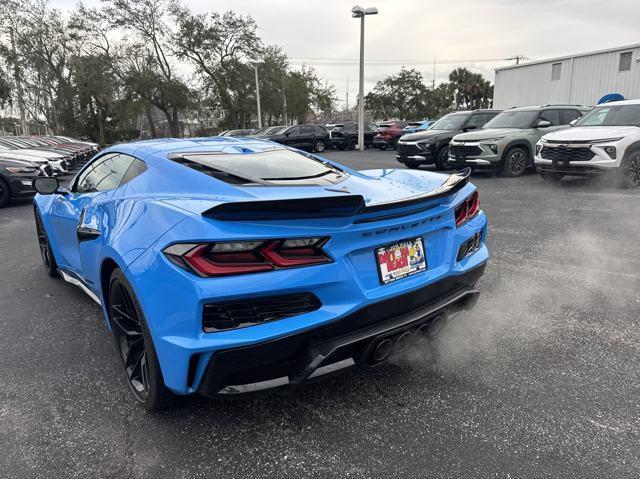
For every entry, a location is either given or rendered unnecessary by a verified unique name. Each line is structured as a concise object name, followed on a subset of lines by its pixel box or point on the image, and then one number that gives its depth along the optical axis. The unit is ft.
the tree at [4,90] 105.60
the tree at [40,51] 112.37
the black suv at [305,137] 79.15
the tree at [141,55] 113.29
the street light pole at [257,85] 106.83
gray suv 35.45
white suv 27.61
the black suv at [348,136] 87.97
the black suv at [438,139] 41.27
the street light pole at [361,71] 76.18
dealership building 68.03
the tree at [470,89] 191.31
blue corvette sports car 6.14
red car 77.66
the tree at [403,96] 199.00
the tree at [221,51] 118.32
